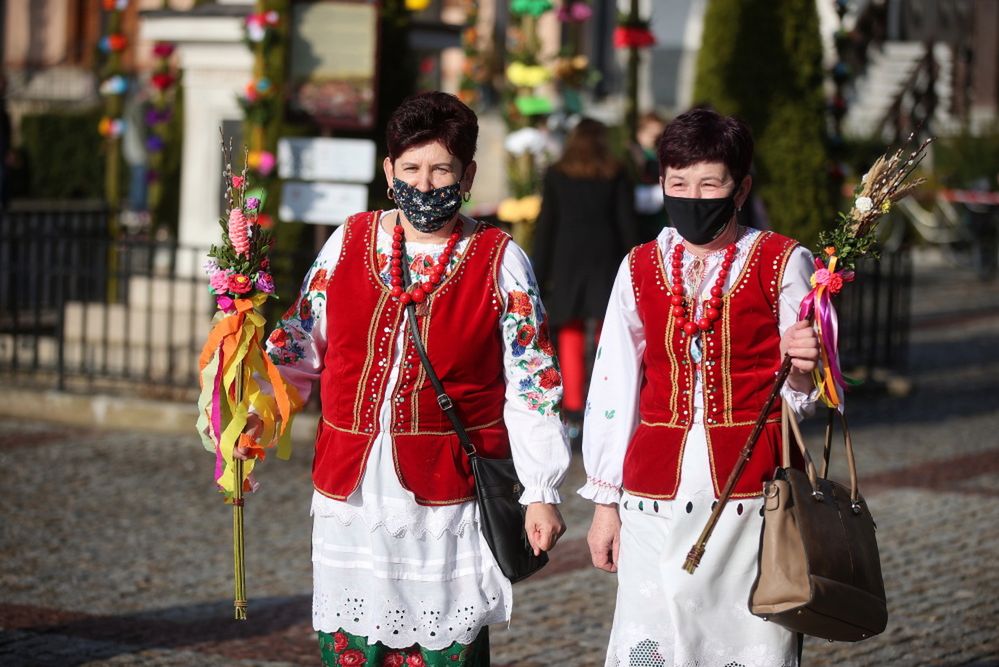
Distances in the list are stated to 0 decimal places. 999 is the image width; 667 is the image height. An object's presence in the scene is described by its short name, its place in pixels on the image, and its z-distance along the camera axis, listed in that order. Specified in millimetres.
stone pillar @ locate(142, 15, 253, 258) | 11906
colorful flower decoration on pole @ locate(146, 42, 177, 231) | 15359
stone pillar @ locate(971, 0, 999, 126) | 27844
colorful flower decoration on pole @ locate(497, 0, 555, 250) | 11812
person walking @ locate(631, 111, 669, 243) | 10383
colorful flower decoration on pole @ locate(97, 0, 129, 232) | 15070
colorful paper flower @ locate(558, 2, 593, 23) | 14352
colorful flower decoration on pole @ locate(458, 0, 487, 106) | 17328
